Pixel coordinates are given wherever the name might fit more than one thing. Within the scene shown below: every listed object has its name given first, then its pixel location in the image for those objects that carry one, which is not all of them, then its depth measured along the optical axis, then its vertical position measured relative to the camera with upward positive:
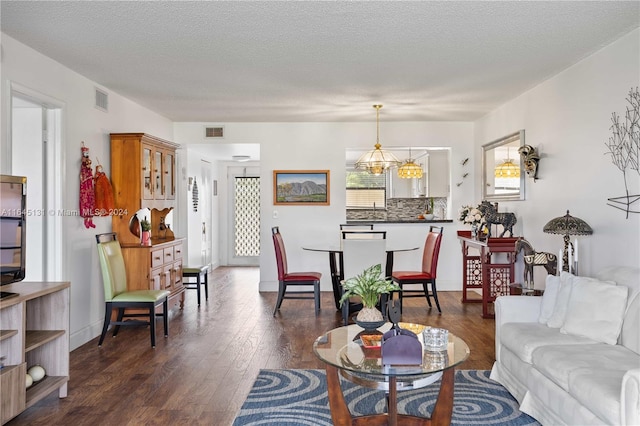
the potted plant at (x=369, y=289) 2.96 -0.46
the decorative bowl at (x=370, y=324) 3.01 -0.68
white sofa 2.26 -0.77
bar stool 6.46 -0.80
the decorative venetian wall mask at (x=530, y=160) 5.08 +0.53
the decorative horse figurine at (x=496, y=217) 5.57 -0.06
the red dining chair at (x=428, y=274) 5.74 -0.73
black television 2.83 -0.10
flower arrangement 5.83 -0.07
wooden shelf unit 2.71 -0.78
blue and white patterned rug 2.89 -1.20
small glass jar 2.70 -0.70
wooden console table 5.43 -0.66
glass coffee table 2.41 -0.79
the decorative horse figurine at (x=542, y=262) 4.46 -0.45
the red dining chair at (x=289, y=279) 5.70 -0.77
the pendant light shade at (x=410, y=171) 8.58 +0.71
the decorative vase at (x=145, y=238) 5.29 -0.28
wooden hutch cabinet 5.11 +0.13
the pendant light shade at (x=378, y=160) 6.33 +0.66
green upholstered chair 4.47 -0.76
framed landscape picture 7.28 +0.35
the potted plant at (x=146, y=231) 5.29 -0.21
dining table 5.82 -0.69
